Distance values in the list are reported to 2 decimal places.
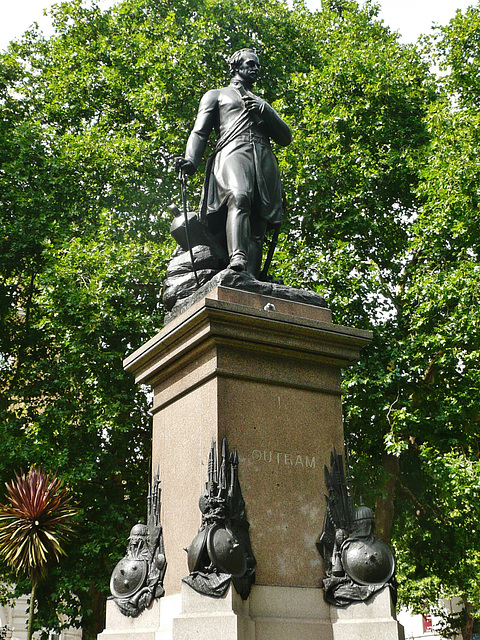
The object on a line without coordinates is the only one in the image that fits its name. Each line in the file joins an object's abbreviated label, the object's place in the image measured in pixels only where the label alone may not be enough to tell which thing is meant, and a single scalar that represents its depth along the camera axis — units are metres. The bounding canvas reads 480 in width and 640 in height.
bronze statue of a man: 6.75
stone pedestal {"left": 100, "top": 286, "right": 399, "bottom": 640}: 5.37
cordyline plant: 14.38
